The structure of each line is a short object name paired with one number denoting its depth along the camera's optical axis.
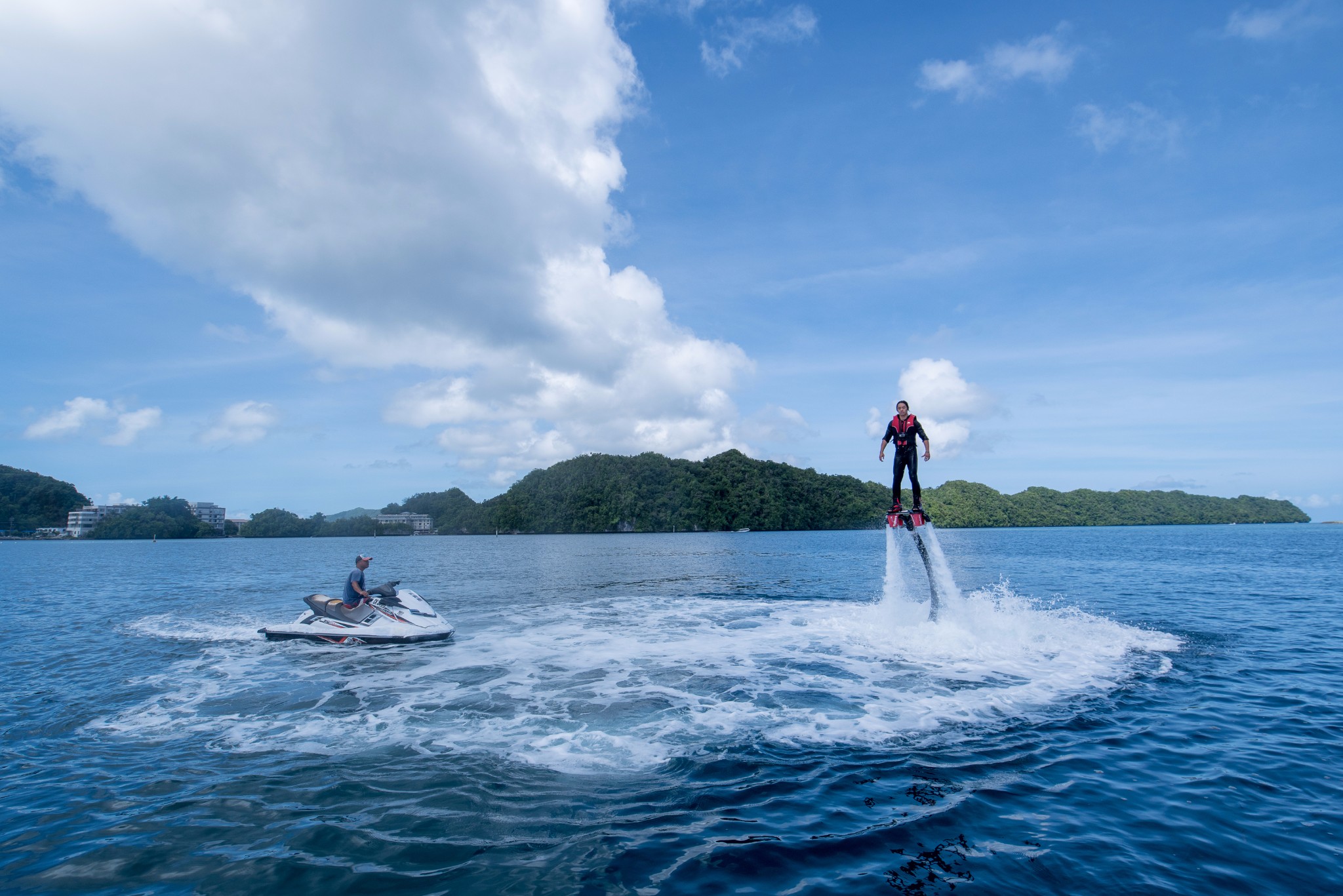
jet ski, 20.92
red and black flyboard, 17.28
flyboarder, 16.70
